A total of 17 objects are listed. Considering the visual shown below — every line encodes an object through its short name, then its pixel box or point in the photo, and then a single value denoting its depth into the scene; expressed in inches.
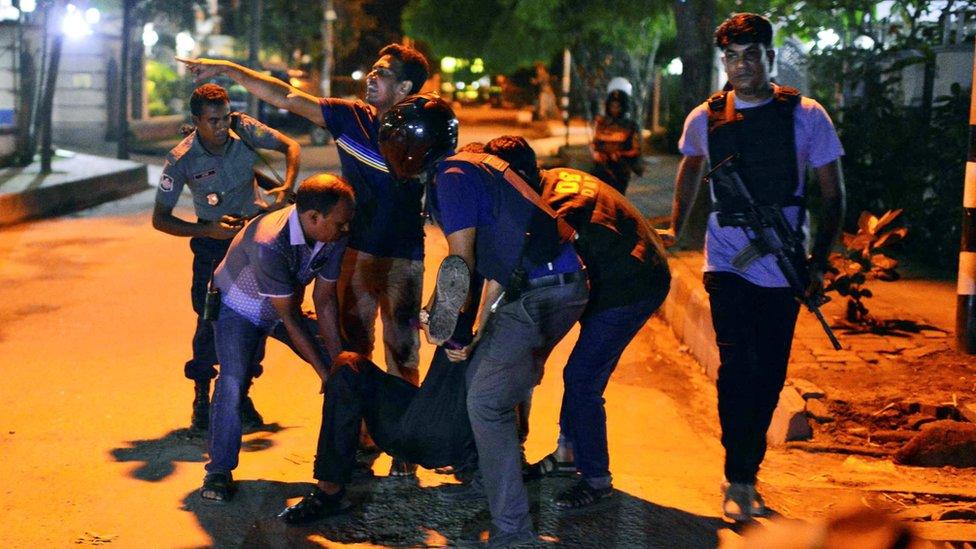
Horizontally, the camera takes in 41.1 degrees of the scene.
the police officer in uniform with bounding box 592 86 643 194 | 440.8
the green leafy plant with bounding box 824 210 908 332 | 318.0
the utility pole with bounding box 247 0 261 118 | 1138.7
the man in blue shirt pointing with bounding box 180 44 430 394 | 222.1
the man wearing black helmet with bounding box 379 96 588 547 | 179.0
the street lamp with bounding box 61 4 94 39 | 1021.3
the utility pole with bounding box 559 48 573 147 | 1176.3
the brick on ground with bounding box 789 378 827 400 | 261.3
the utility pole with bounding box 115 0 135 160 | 888.3
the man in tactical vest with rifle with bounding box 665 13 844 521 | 202.7
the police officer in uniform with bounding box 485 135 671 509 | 195.3
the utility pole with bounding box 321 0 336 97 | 1437.0
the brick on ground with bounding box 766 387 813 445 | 247.3
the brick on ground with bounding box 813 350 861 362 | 298.7
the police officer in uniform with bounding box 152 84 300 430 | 246.7
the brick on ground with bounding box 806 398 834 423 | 253.3
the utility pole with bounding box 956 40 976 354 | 294.4
